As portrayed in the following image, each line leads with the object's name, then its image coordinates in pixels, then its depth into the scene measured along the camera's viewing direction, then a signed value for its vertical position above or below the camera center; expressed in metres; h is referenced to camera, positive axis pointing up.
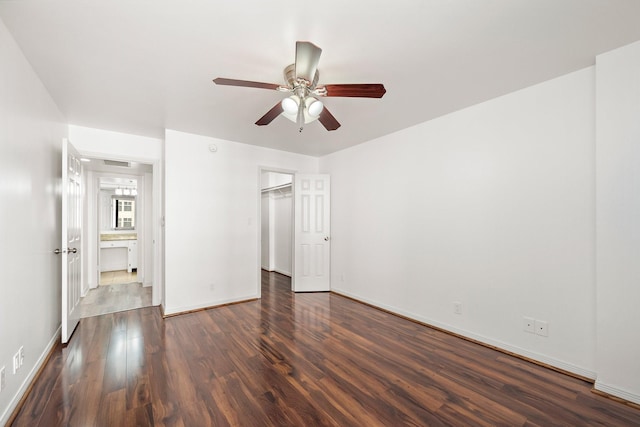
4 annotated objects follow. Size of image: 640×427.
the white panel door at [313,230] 4.82 -0.31
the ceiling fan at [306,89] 1.69 +0.88
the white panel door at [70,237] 2.65 -0.26
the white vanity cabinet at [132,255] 6.41 -1.02
